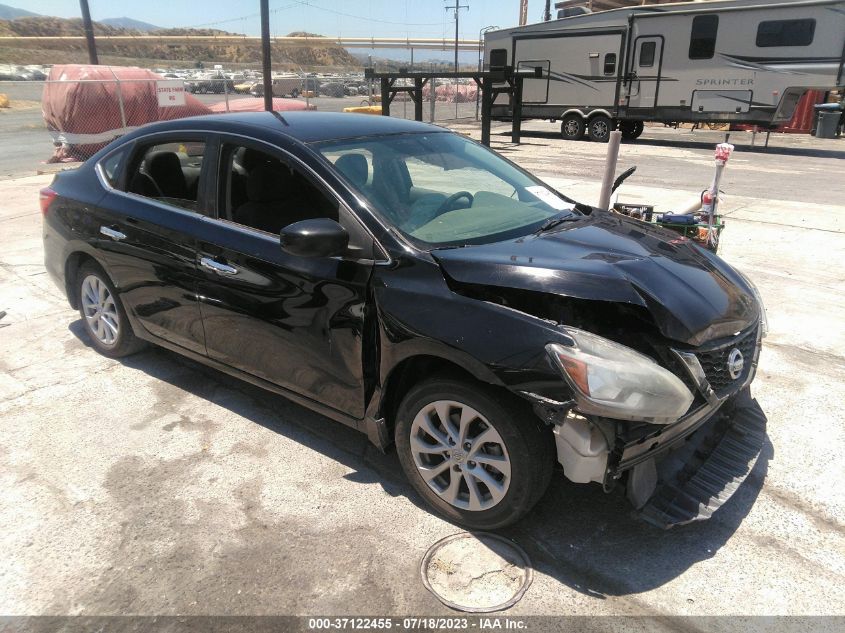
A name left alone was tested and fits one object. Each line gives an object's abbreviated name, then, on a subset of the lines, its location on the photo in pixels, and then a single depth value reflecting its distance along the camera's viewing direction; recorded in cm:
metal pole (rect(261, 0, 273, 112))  1648
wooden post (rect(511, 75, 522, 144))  1867
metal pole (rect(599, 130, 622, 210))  596
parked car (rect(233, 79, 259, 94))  5726
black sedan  243
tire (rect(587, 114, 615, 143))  2092
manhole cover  243
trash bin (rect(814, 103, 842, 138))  2069
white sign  1606
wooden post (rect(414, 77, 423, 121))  1711
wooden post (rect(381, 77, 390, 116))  1730
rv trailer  1653
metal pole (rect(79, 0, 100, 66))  2257
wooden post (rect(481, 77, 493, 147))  1680
